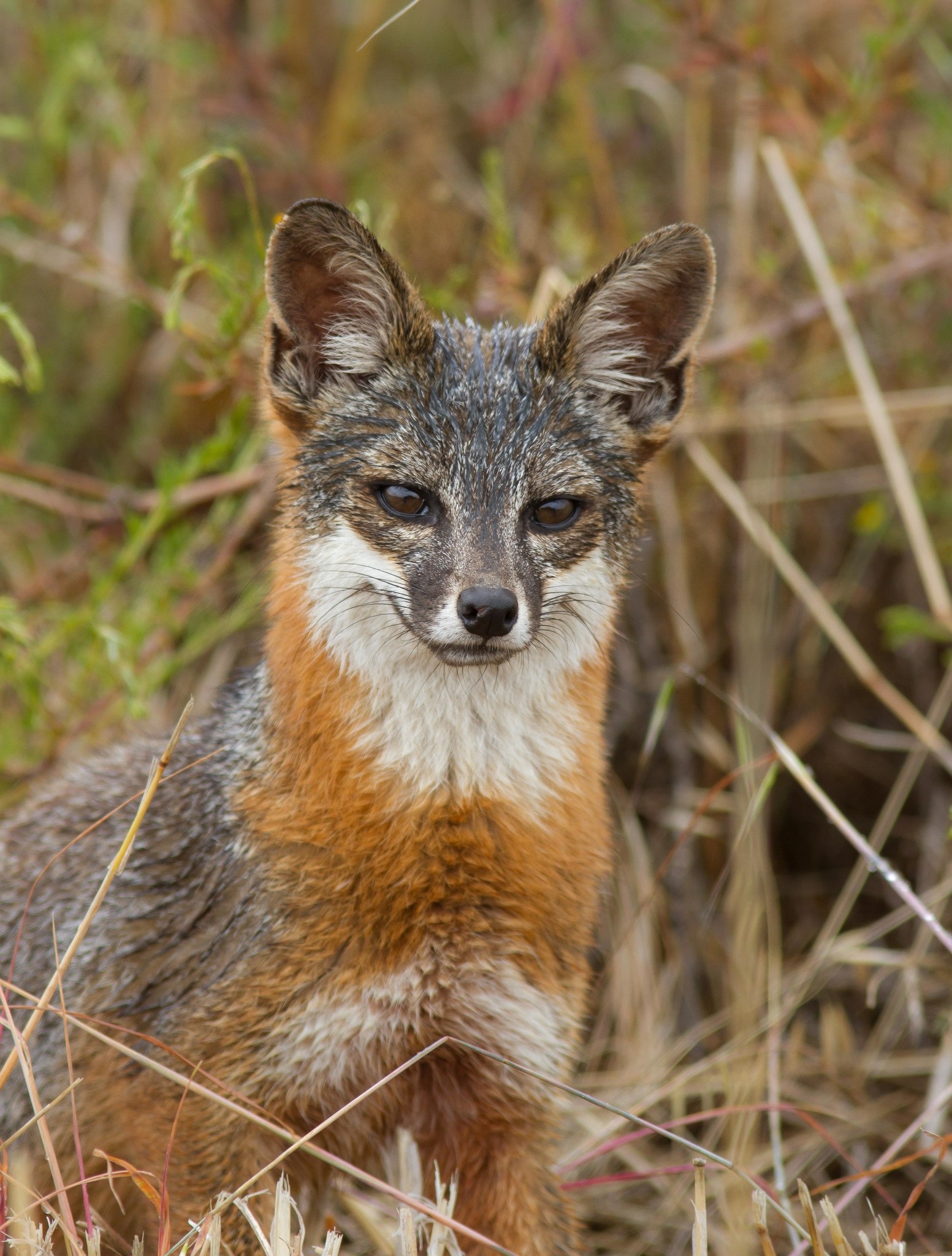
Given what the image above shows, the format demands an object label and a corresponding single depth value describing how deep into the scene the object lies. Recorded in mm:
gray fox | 5820
